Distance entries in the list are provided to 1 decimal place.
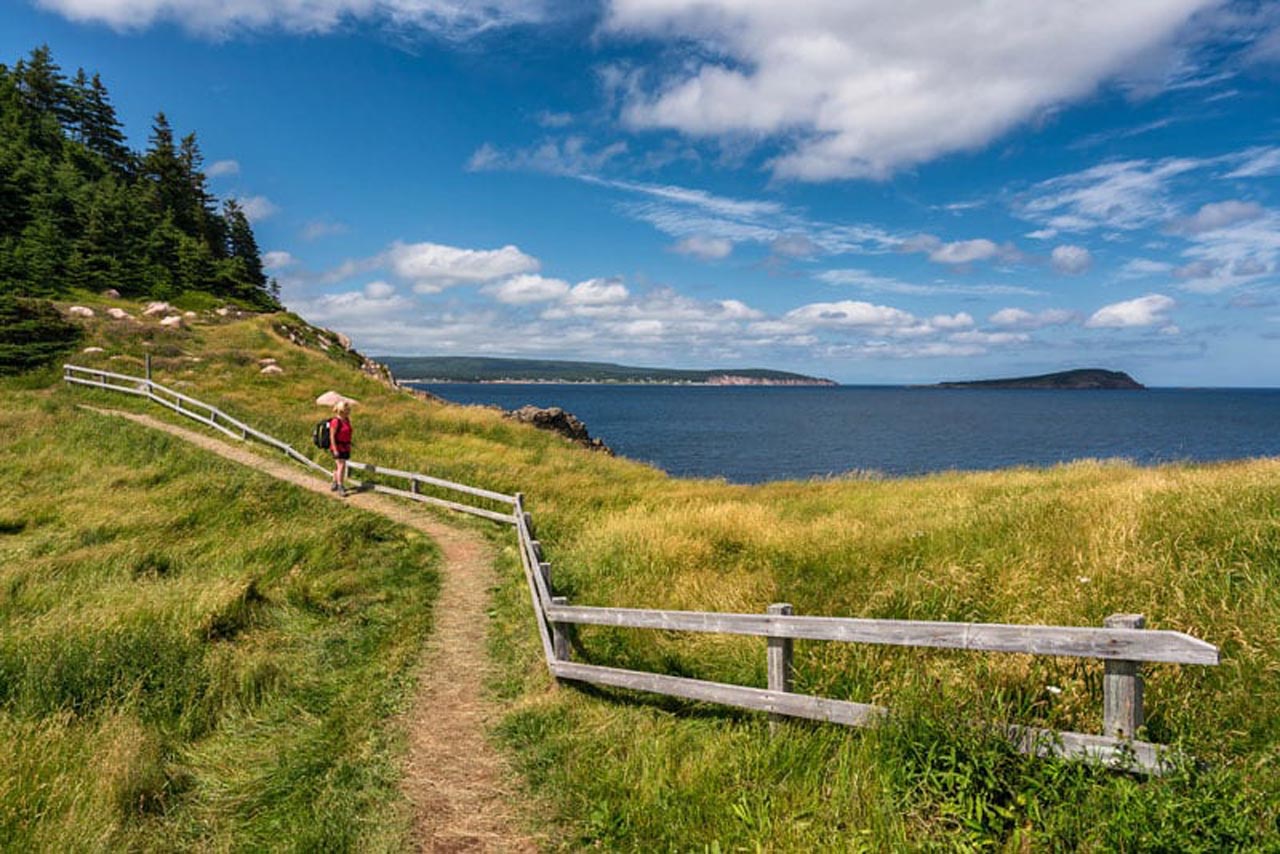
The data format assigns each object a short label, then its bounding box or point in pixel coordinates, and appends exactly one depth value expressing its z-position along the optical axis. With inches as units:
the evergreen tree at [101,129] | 3393.2
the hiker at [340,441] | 704.4
